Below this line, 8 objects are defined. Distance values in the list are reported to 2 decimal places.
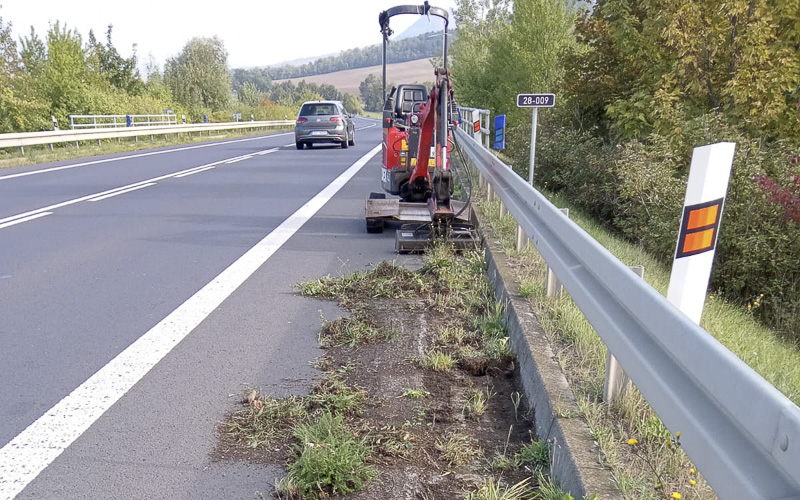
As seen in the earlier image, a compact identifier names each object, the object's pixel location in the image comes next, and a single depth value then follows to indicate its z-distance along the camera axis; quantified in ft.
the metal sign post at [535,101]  31.65
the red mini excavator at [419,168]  24.40
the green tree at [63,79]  107.24
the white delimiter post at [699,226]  9.43
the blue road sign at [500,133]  50.42
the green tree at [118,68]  145.07
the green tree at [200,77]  192.65
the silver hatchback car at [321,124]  79.15
